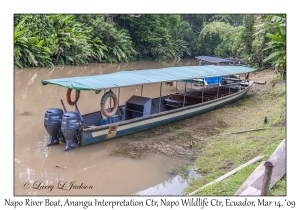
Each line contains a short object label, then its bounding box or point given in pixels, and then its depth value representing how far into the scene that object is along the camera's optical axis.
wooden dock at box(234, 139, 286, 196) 4.26
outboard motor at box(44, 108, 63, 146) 7.73
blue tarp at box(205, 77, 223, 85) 15.29
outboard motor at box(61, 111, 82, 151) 7.38
